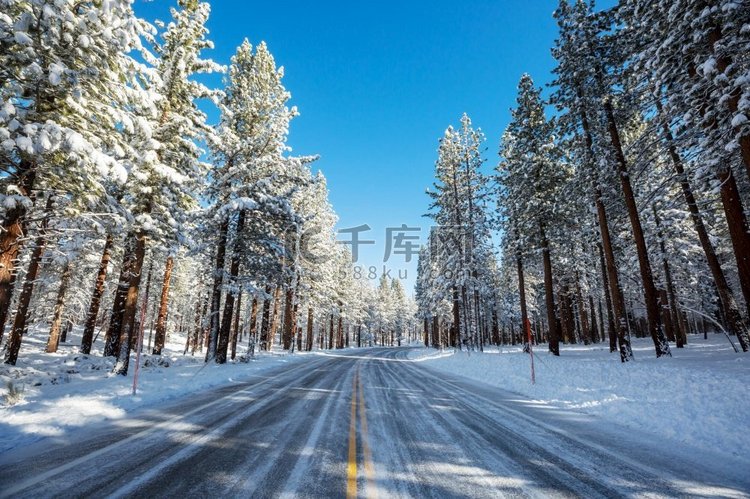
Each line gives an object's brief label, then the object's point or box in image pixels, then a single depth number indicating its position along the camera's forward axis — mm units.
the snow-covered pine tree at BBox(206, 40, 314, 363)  17844
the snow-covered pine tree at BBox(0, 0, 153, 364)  6469
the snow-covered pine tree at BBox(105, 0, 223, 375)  12961
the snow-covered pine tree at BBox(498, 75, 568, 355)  20359
